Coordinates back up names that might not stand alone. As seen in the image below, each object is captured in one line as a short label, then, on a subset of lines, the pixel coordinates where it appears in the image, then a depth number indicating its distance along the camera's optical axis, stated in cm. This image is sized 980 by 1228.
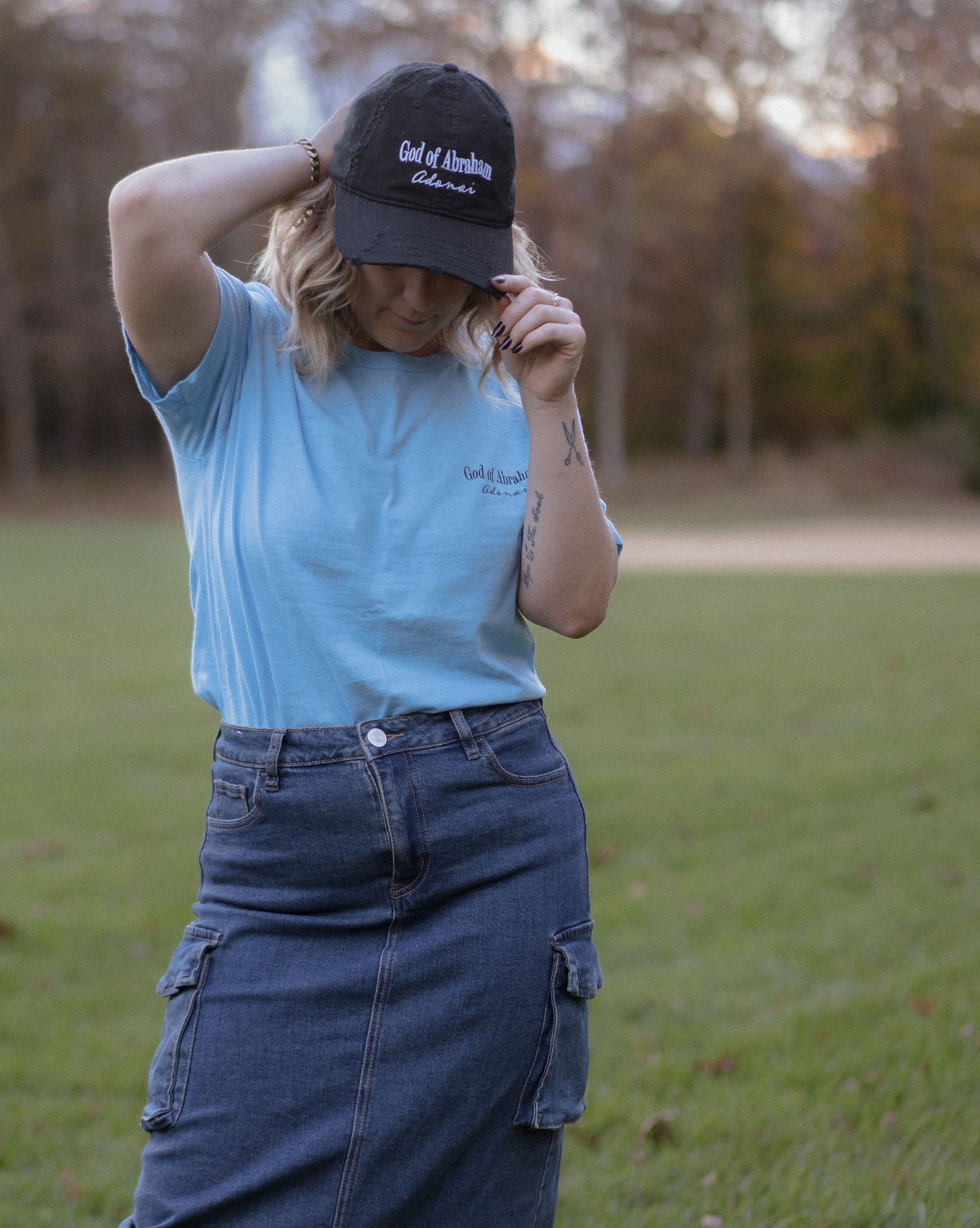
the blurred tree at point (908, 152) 3166
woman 185
